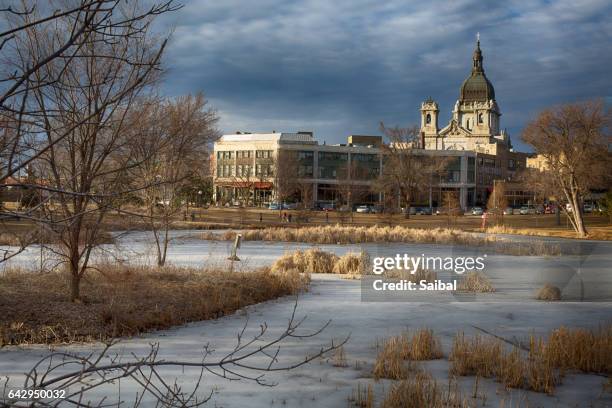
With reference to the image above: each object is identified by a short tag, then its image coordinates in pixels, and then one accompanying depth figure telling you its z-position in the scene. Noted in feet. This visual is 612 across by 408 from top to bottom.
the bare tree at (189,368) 23.57
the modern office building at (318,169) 276.21
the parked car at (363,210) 258.16
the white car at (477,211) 252.87
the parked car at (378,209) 230.93
